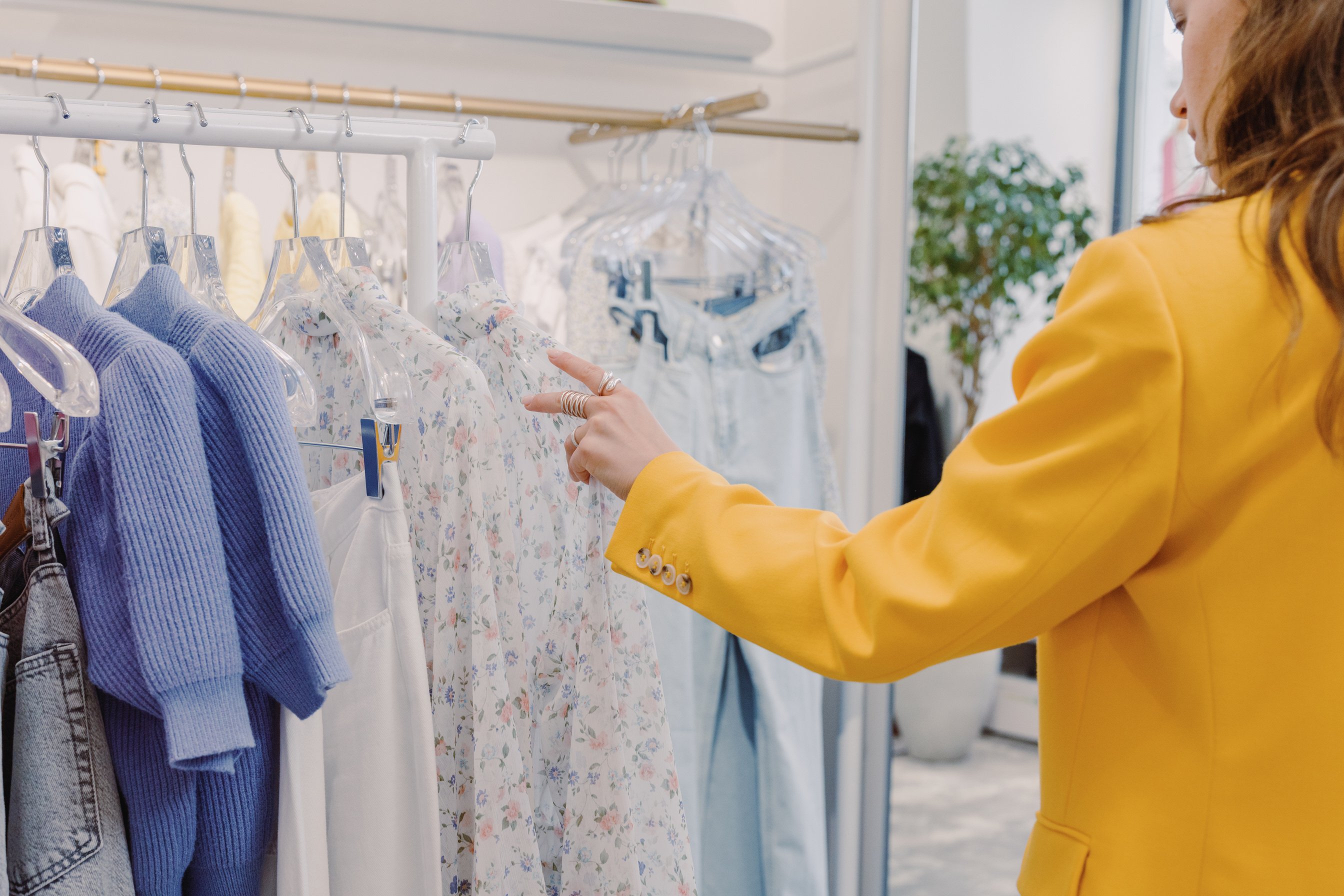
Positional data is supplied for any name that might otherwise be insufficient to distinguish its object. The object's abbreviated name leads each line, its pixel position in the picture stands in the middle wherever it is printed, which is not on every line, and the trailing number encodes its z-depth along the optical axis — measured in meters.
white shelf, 1.79
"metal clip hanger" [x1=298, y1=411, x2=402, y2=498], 0.89
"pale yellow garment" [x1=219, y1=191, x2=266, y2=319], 1.46
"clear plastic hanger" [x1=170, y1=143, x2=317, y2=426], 1.00
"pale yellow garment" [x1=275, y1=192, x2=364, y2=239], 1.48
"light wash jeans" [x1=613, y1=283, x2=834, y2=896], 1.66
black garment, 1.95
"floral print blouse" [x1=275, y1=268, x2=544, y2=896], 0.90
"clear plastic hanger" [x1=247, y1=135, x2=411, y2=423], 0.92
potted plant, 1.95
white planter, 2.03
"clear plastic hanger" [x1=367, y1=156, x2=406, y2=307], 1.66
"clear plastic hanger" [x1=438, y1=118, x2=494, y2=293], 1.11
